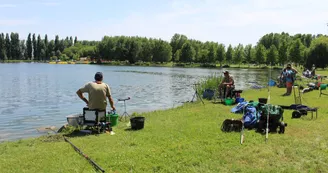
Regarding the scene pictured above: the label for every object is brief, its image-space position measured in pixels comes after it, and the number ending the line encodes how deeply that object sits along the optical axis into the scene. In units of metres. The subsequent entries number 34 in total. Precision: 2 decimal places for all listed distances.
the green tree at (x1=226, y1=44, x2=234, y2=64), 107.31
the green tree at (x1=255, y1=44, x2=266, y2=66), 95.56
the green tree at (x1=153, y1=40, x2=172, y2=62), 114.00
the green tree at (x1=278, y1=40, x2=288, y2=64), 87.84
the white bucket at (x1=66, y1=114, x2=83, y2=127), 10.19
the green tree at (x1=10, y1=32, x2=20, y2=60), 141.25
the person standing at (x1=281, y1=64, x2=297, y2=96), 17.98
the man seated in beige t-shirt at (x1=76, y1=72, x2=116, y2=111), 9.01
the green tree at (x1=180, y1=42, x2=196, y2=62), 110.94
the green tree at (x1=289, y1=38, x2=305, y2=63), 82.44
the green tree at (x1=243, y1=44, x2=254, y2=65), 102.94
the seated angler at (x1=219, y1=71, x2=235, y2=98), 15.89
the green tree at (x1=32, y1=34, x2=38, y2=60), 151.50
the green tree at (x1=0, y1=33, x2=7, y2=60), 136.38
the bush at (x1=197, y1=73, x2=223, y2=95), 20.19
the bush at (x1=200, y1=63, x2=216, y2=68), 102.93
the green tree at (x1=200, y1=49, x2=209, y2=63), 109.38
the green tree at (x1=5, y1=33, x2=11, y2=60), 140.24
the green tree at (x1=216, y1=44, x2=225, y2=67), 105.69
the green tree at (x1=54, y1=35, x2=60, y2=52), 153.81
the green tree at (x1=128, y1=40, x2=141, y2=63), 118.19
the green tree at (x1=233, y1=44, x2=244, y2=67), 104.81
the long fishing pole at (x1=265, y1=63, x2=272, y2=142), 7.80
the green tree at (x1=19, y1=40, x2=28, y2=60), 146.88
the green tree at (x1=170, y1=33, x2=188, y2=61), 123.81
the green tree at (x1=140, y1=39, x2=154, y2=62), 117.25
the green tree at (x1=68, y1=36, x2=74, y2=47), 174.20
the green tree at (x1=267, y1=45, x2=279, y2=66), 91.44
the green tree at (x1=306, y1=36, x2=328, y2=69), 60.33
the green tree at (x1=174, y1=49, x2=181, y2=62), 113.69
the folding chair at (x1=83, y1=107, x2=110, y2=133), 8.99
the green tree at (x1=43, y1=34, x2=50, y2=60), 149.75
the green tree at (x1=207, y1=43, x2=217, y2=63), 106.44
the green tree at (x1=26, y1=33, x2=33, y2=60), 149.75
